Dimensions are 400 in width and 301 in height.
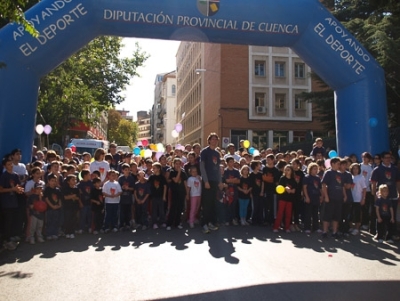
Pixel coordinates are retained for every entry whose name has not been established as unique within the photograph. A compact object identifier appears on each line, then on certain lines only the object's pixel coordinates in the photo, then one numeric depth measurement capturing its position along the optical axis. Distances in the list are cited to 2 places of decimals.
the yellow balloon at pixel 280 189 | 9.16
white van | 24.28
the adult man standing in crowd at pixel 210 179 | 8.95
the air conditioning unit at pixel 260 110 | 35.38
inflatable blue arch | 9.05
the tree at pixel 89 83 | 21.59
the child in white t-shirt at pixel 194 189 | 9.65
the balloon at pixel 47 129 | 18.92
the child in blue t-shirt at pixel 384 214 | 8.18
